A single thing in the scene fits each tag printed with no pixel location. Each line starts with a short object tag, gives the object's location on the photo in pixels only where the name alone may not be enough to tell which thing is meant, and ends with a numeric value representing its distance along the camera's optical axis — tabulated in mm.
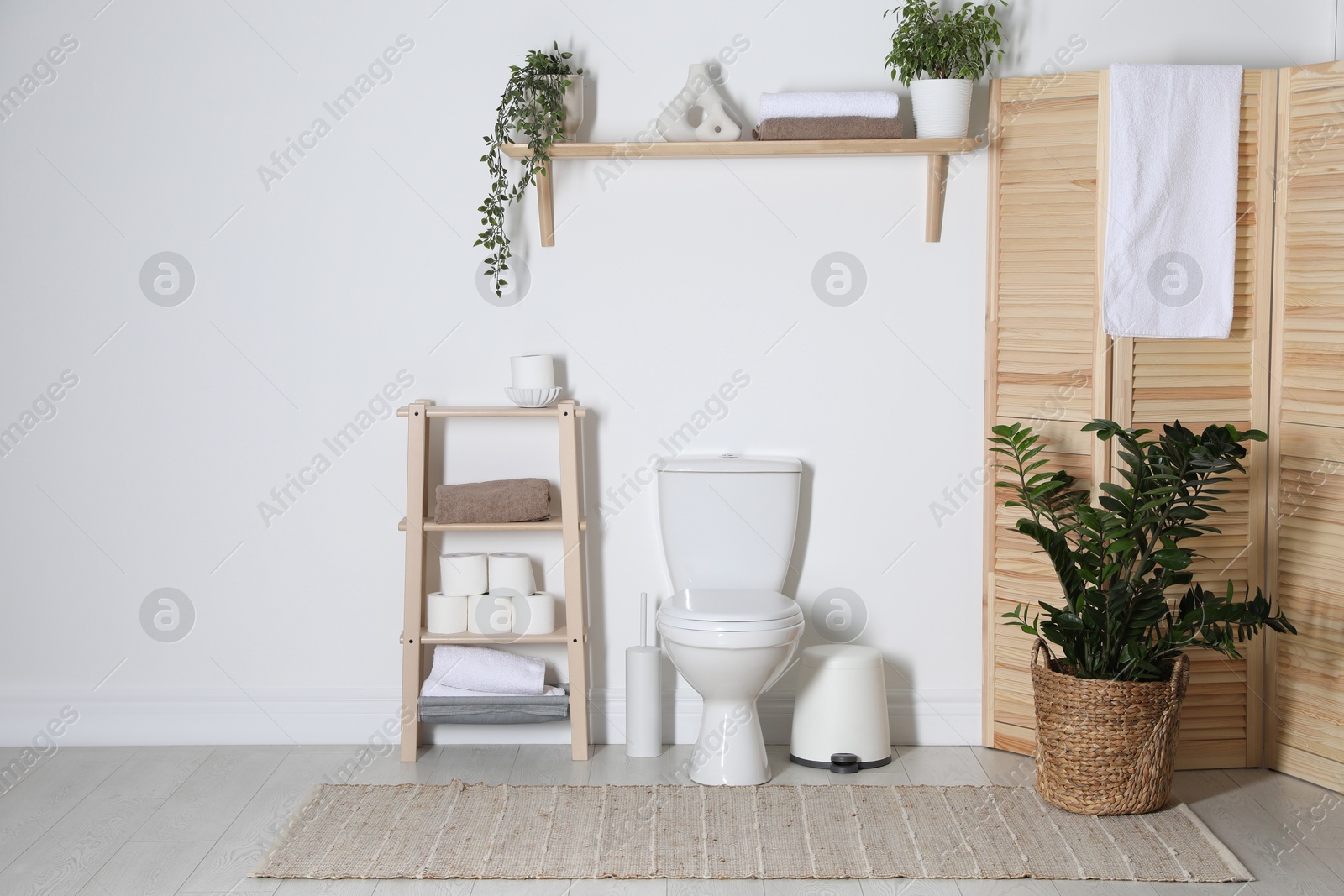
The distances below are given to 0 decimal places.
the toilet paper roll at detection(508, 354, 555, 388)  2691
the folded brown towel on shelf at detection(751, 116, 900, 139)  2588
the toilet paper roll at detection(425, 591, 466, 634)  2719
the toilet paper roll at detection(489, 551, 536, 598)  2746
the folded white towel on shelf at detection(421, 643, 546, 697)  2719
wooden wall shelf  2584
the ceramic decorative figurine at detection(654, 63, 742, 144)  2648
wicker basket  2299
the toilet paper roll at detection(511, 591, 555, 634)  2727
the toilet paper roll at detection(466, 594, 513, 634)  2732
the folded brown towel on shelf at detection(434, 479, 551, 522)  2672
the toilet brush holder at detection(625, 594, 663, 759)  2729
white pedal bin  2635
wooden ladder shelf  2678
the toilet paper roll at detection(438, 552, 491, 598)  2730
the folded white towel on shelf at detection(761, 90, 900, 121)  2588
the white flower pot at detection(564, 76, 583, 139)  2658
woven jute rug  2127
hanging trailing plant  2609
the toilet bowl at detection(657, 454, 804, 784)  2438
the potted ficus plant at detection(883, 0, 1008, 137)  2584
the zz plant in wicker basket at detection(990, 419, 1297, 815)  2283
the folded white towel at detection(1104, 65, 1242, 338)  2510
